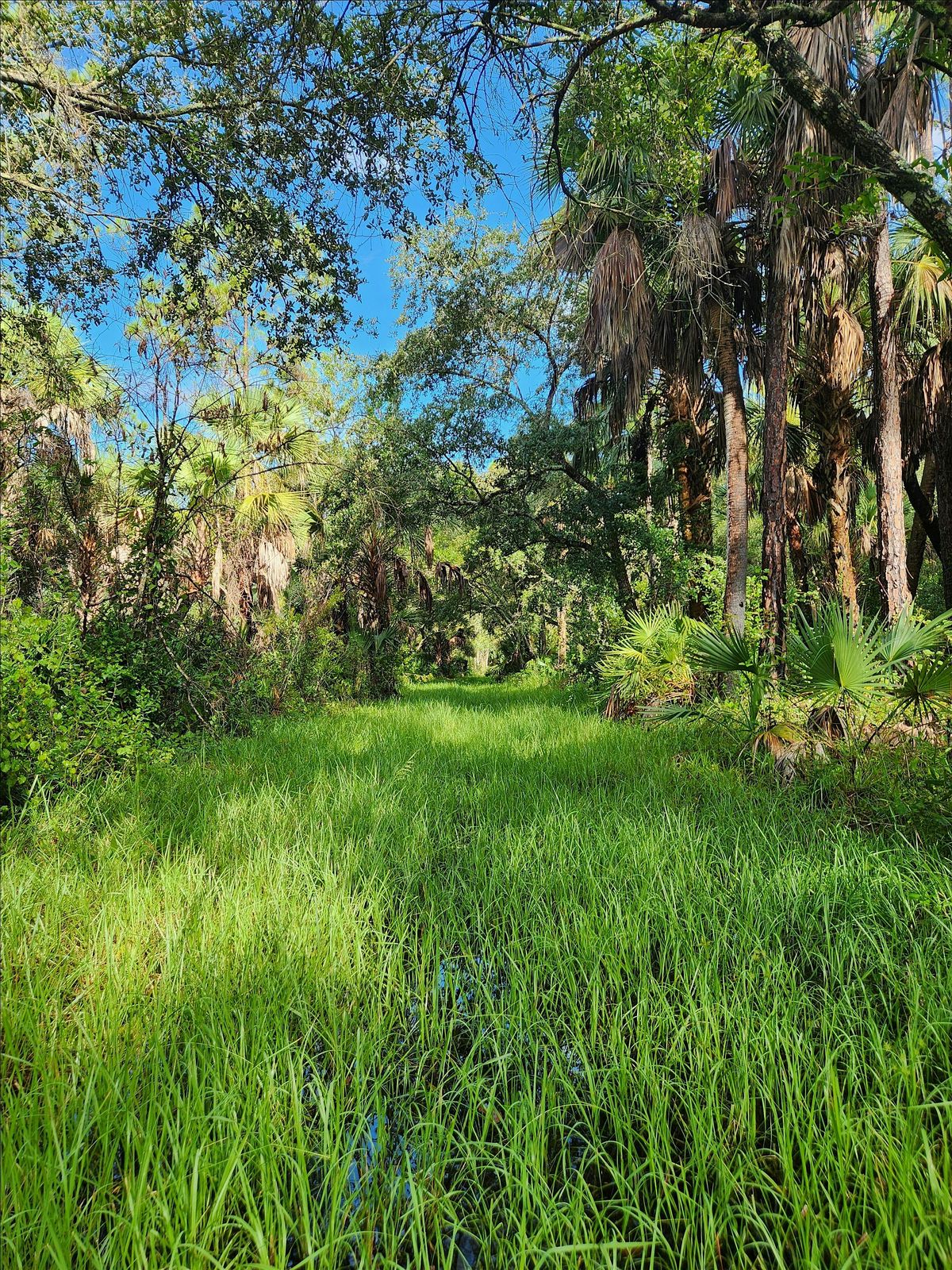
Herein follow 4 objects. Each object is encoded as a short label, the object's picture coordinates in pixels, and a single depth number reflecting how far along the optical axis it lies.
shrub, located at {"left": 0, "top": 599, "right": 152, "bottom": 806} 3.66
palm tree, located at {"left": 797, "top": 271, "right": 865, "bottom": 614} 9.21
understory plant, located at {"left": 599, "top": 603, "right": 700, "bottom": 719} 7.40
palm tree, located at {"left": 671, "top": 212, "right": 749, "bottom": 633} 7.64
